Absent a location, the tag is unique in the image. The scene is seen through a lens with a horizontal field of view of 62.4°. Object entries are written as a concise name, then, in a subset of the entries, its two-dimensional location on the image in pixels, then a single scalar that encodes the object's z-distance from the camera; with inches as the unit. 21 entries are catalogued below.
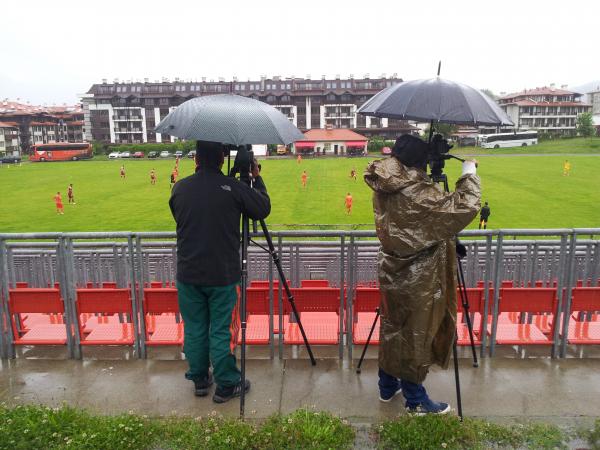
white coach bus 3373.5
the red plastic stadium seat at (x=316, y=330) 205.0
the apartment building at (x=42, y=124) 4434.1
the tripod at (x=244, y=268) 158.4
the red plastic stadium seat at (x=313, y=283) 250.9
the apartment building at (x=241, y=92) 4013.3
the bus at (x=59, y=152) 3110.2
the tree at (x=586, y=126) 3944.4
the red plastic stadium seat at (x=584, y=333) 203.9
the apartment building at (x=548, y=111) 4448.8
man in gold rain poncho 144.3
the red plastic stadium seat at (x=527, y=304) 203.5
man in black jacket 155.8
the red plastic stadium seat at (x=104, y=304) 203.5
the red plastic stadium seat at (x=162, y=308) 203.2
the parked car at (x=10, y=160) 3061.0
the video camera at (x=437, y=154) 157.3
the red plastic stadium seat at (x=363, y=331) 205.5
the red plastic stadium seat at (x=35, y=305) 203.0
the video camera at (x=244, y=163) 163.1
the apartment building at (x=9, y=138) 3959.2
